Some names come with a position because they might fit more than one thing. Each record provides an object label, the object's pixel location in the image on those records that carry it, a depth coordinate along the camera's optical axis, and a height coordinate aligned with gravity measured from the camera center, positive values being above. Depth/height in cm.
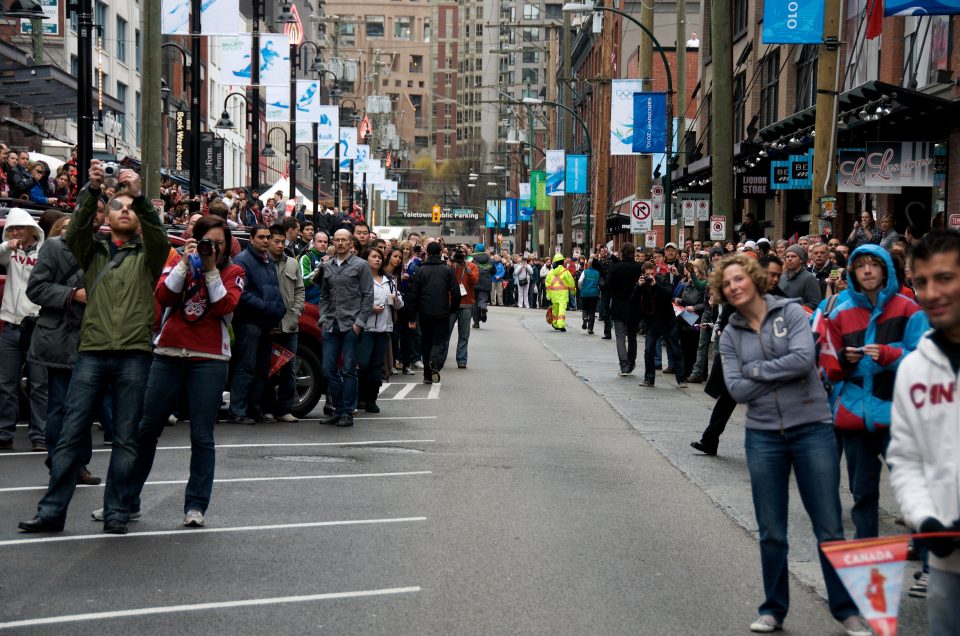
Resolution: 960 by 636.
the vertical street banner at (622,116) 3500 +339
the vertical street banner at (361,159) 6439 +407
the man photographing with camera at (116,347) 831 -62
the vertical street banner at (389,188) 7688 +327
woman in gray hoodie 651 -78
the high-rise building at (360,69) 14286 +2235
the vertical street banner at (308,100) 3747 +393
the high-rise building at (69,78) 3406 +458
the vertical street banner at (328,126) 4312 +377
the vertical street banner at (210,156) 4831 +310
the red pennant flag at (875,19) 2189 +370
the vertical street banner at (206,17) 2203 +361
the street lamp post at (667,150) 3294 +242
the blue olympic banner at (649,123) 3381 +312
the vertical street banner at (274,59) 2921 +391
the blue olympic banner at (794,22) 2056 +342
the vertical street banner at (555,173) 5719 +317
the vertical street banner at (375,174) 6802 +366
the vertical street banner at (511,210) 11191 +317
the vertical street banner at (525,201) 8712 +303
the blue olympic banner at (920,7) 1590 +285
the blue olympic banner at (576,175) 5441 +295
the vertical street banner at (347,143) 5915 +439
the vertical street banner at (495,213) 11712 +317
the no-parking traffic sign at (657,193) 3581 +149
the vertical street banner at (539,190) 7266 +313
